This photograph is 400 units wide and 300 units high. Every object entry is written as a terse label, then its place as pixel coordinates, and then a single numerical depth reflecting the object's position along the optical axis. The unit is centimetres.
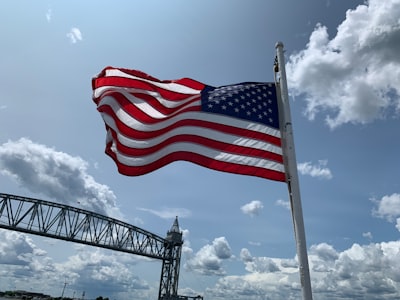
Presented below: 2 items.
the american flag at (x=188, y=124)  799
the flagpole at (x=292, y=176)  598
